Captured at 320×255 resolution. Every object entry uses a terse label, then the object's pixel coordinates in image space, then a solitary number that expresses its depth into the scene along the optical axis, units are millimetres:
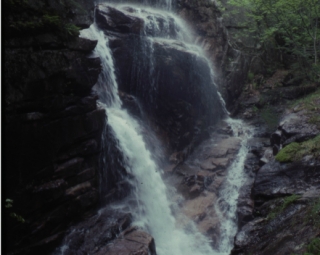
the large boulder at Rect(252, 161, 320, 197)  8914
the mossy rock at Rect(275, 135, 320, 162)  9805
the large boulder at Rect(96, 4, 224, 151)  14852
